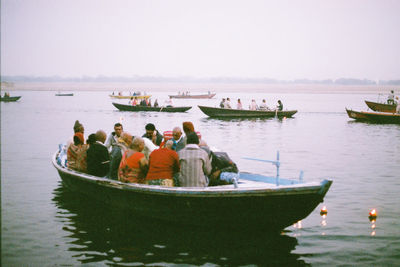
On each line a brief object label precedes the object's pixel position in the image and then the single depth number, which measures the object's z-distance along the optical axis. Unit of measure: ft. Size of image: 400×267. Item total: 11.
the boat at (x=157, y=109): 160.76
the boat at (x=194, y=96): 374.02
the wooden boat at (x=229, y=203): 25.36
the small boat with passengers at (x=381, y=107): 146.72
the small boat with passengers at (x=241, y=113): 139.54
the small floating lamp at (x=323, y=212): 35.11
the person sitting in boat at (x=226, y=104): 143.11
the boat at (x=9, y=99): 234.70
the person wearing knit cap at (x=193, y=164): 27.07
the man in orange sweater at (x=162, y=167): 28.14
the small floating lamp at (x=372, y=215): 34.39
